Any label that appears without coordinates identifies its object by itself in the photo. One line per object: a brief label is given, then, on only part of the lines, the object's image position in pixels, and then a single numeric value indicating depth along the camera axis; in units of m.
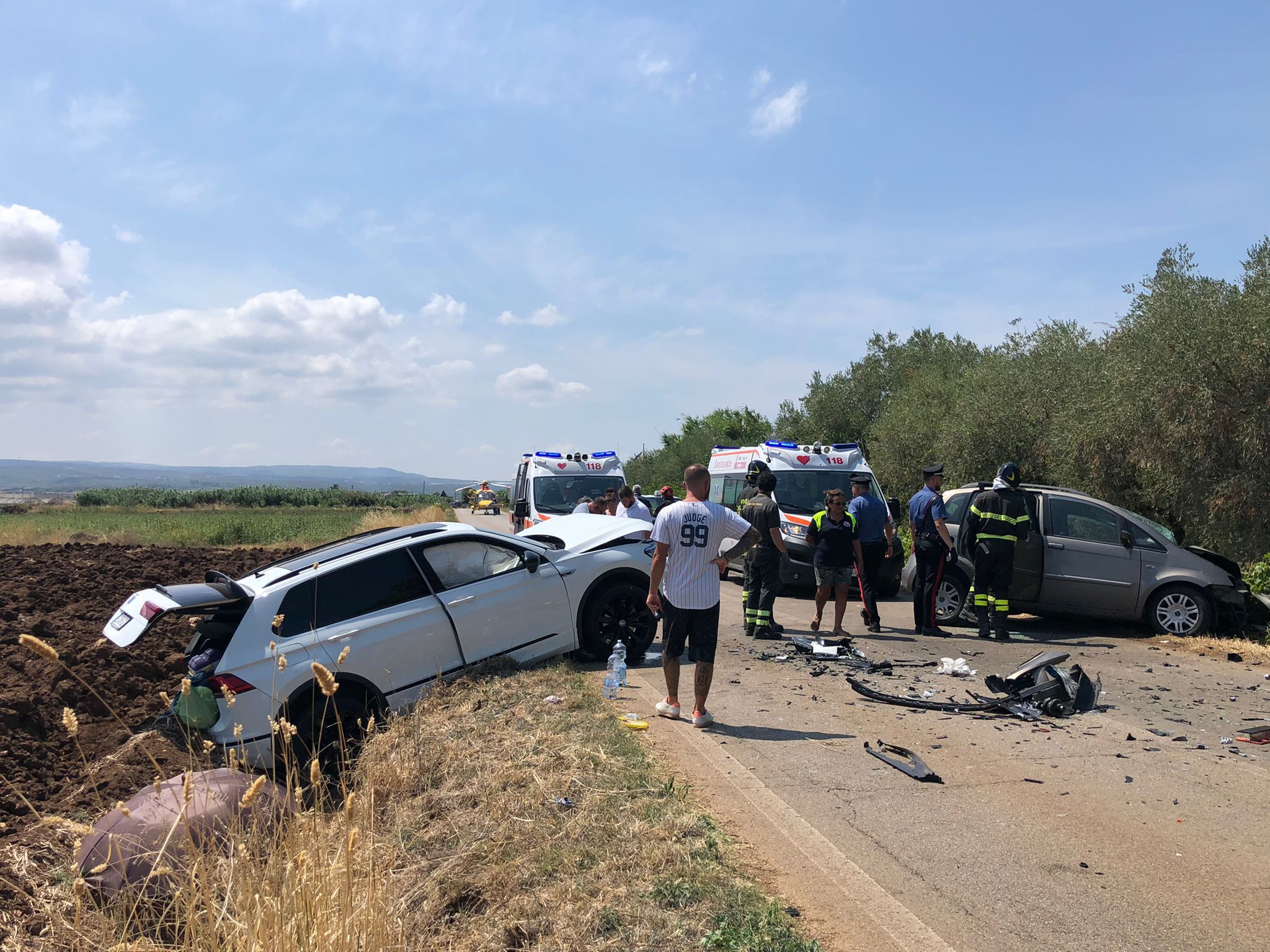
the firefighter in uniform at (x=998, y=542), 10.85
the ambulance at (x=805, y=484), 14.79
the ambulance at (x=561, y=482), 18.44
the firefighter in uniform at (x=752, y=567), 10.90
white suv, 6.45
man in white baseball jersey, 6.90
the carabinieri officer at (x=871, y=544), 11.53
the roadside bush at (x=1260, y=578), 11.00
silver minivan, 10.80
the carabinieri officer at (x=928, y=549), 11.32
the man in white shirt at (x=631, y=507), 13.77
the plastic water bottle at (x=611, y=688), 7.78
